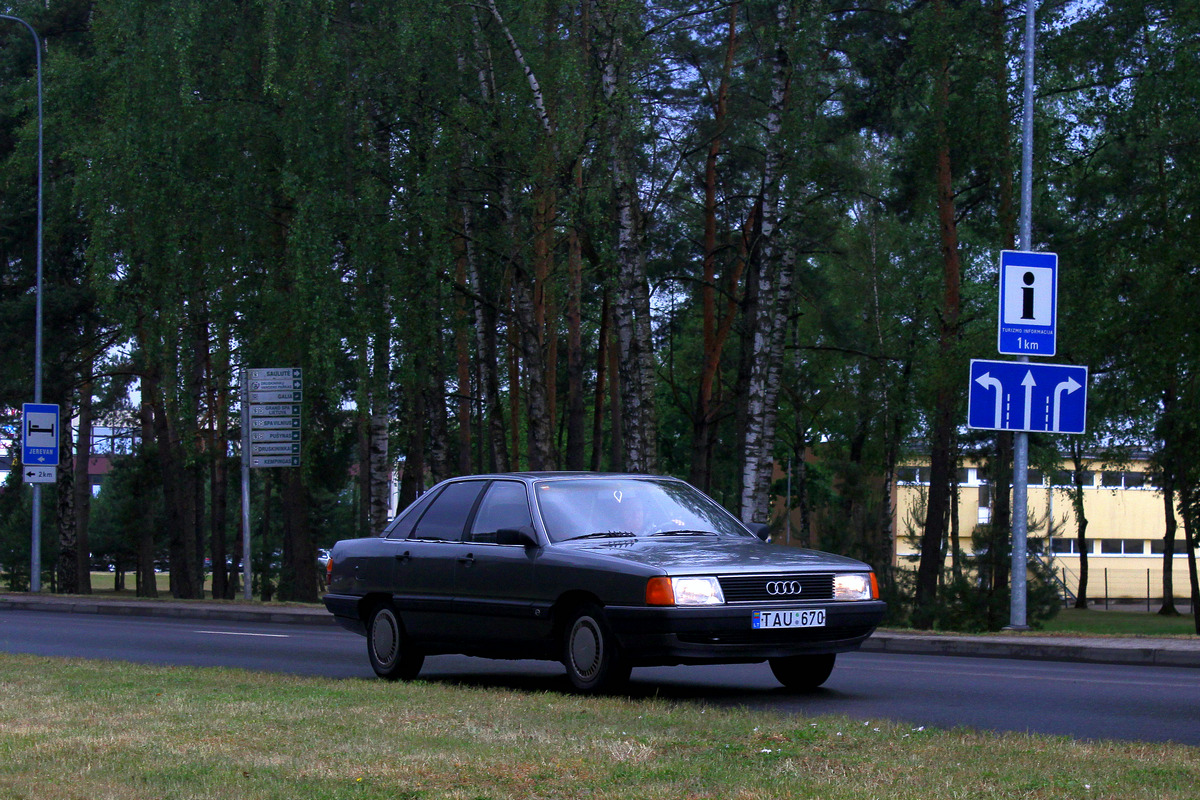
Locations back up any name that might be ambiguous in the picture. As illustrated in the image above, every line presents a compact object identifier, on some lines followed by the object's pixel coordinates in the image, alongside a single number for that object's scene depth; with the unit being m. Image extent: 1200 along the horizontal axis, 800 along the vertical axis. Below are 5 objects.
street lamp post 33.25
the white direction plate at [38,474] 31.94
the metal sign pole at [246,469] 26.36
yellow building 73.06
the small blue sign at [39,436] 32.25
